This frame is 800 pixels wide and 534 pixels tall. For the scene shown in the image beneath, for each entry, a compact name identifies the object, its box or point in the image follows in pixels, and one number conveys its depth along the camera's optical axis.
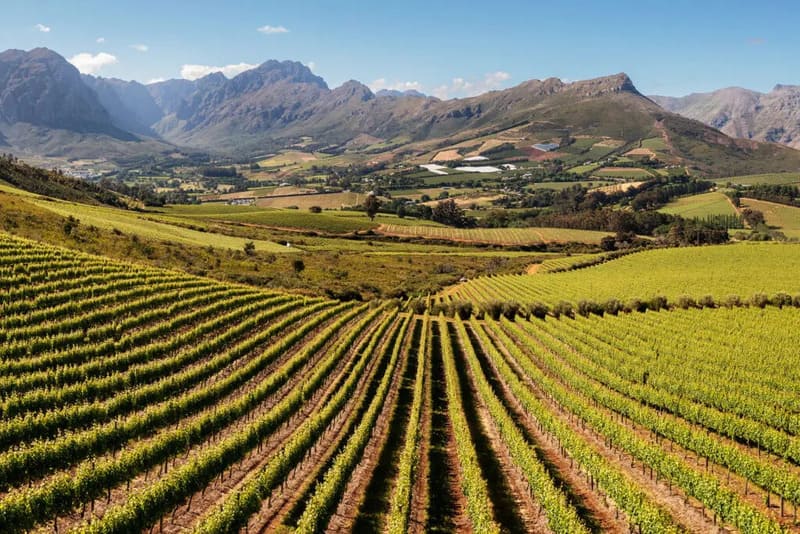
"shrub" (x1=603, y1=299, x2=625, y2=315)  62.44
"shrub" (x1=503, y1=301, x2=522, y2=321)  68.56
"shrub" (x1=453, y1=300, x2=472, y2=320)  72.81
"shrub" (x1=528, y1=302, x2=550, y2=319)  65.62
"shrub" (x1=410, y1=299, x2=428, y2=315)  75.12
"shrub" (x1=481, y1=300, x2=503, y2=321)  69.75
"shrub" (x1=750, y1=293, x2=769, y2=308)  56.41
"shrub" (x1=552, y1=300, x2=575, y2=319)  63.53
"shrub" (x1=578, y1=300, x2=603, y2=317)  62.97
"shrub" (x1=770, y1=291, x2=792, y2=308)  55.84
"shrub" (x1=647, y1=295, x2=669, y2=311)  60.78
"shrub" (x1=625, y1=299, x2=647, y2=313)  61.62
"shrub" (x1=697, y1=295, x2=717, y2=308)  58.62
